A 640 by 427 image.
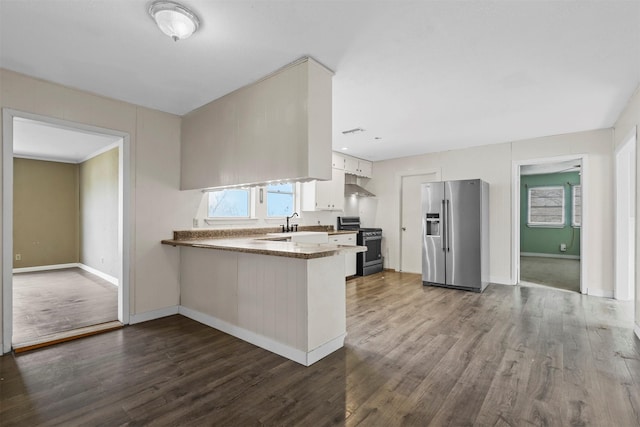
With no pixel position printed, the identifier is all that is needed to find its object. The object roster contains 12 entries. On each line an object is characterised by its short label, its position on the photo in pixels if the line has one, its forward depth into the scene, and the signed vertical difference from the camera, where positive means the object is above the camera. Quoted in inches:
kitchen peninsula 95.8 -29.4
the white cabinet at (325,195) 213.3 +12.5
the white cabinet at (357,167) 239.9 +37.4
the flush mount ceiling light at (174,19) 70.8 +46.9
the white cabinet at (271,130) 97.7 +29.8
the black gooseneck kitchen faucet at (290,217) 202.2 -4.2
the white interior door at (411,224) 245.9 -10.1
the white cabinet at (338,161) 227.0 +38.3
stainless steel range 234.8 -25.6
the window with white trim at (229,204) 166.1 +4.6
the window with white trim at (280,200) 197.1 +7.7
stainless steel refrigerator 189.0 -14.6
